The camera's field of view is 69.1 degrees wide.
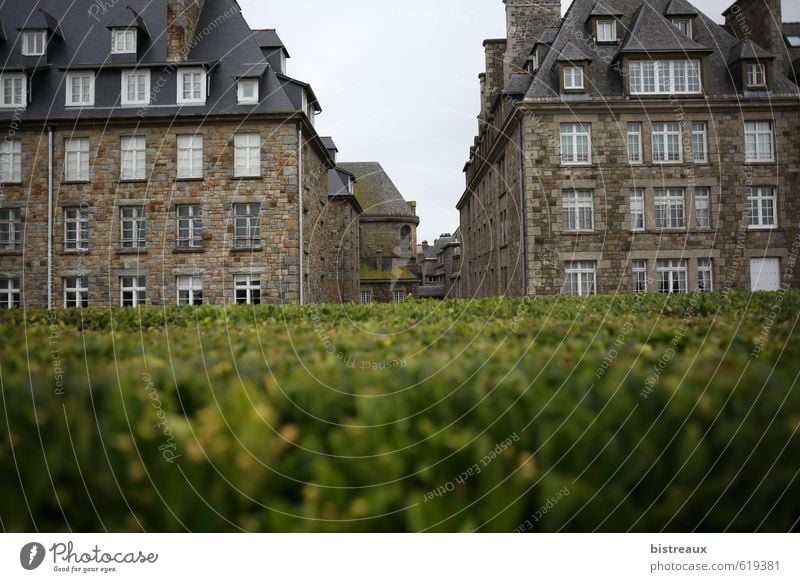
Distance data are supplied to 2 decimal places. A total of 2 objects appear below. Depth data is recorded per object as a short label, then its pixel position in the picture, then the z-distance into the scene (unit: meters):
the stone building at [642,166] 20.88
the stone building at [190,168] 19.39
